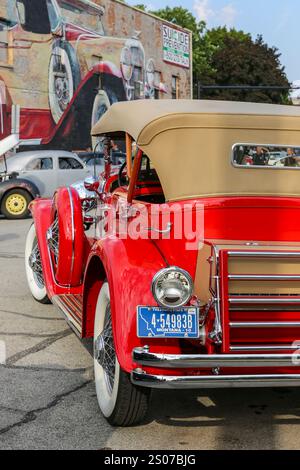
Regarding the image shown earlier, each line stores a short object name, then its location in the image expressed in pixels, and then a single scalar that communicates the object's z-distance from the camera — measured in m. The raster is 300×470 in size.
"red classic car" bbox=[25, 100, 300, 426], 3.16
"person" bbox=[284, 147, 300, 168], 3.83
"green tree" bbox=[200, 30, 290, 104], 56.88
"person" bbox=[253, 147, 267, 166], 3.75
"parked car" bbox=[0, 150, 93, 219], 14.89
